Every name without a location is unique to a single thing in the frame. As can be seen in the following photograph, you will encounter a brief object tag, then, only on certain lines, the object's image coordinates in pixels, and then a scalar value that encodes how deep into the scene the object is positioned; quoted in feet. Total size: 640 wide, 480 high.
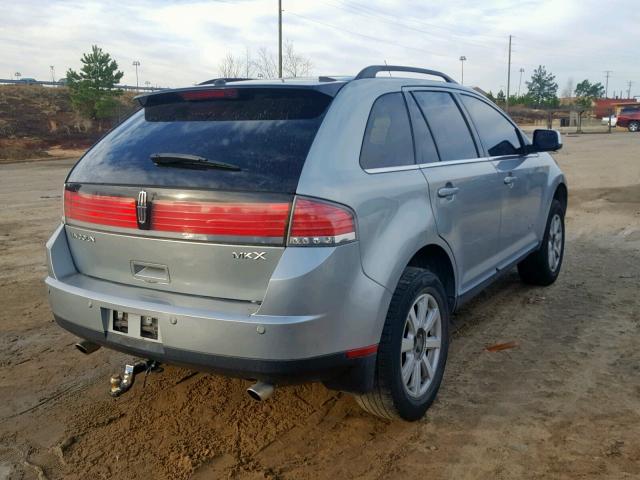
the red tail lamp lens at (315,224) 8.22
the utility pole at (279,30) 111.42
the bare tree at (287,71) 130.62
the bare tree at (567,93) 391.20
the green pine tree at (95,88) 117.60
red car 141.79
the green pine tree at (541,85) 355.15
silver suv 8.27
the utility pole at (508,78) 212.07
